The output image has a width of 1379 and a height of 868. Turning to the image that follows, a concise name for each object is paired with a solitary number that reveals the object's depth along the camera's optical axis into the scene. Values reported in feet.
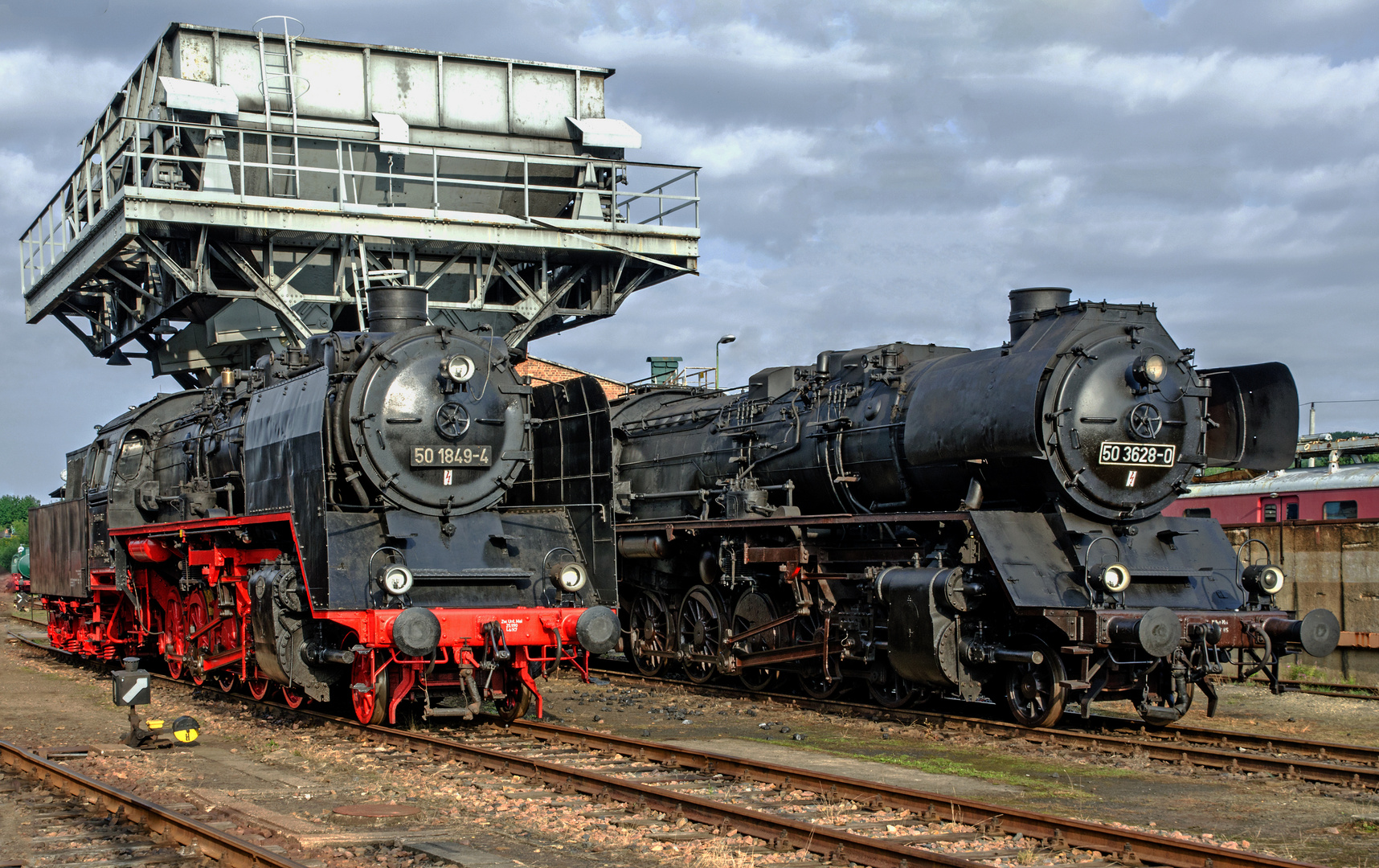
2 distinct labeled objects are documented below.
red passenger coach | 67.51
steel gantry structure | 65.82
